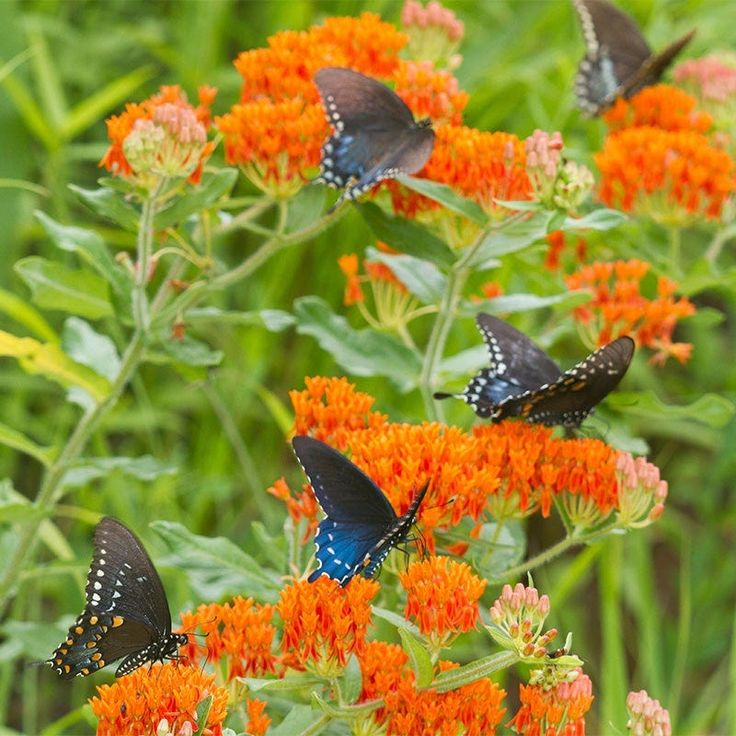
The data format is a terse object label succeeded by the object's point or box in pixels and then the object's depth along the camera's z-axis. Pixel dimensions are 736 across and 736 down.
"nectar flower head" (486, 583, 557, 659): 4.11
